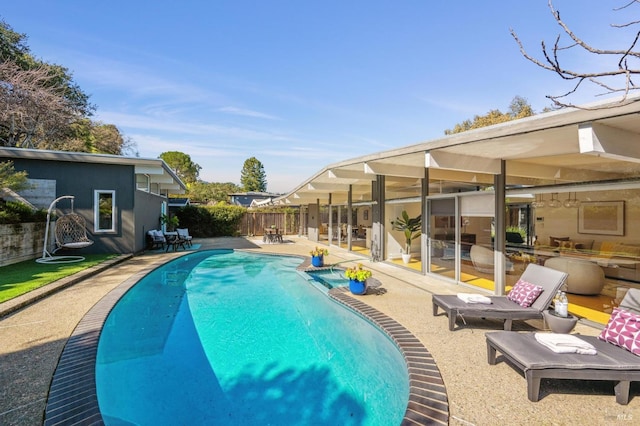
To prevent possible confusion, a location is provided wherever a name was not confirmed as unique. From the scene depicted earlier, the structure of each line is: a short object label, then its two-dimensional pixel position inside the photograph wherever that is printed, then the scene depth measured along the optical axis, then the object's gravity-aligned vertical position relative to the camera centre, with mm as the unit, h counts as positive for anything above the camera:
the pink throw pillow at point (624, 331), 3123 -1226
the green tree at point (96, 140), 21203 +6337
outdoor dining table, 19312 -1443
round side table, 3936 -1392
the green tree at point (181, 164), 58062 +9585
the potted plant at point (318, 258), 10438 -1486
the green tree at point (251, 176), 64062 +8065
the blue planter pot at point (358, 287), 6738 -1590
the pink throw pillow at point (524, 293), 4695 -1231
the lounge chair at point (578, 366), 2842 -1404
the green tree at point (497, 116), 28792 +9773
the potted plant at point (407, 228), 10469 -460
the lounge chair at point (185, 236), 15492 -1141
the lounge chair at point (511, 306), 4508 -1387
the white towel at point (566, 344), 3049 -1317
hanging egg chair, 10109 -781
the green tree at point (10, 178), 8594 +995
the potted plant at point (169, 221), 17766 -437
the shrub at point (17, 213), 9188 +2
